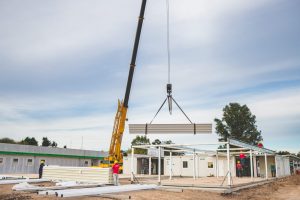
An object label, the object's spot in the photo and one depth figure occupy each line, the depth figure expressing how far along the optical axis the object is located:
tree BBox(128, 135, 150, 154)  88.19
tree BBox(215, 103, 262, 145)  61.05
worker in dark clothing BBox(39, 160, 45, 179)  23.95
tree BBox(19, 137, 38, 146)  84.11
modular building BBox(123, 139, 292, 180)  35.94
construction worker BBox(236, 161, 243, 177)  32.16
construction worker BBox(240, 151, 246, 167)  36.95
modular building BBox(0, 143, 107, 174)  35.34
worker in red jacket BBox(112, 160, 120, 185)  19.18
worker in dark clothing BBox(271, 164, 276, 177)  35.00
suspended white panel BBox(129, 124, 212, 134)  17.02
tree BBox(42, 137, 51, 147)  92.00
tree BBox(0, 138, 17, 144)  82.54
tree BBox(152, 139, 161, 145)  95.36
